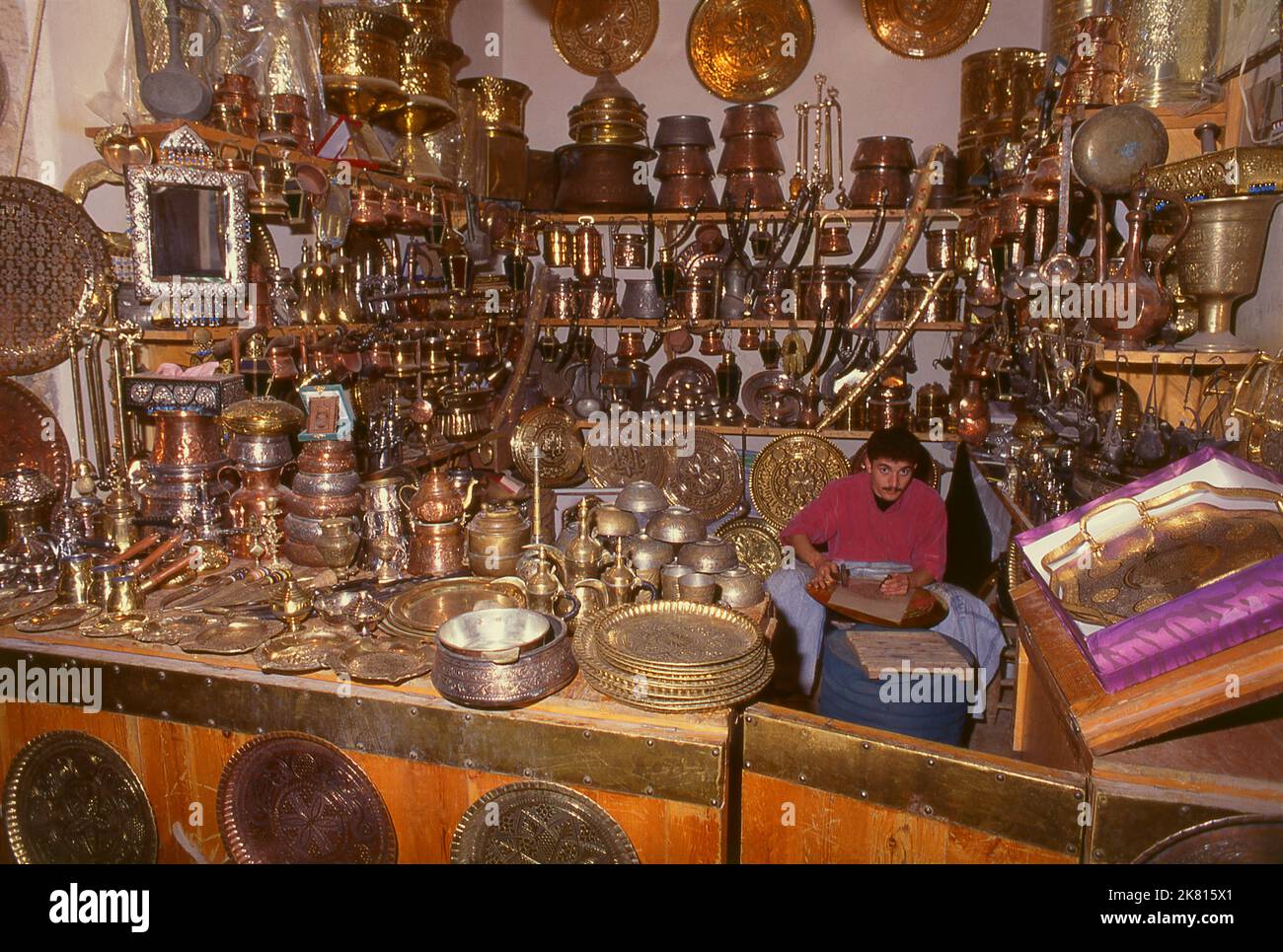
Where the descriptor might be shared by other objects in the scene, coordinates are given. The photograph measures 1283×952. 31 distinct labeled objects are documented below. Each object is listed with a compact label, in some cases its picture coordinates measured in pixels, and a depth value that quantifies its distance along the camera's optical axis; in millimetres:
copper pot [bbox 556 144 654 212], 5129
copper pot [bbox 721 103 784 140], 4934
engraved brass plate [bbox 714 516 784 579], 4762
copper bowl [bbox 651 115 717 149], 5008
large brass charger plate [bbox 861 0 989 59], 5043
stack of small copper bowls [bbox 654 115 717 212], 5012
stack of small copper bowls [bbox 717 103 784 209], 4941
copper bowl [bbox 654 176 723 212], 5051
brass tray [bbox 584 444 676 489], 5098
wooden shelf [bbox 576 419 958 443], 4867
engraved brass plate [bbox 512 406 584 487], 4840
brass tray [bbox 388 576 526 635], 2020
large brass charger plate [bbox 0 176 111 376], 2502
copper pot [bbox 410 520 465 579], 2412
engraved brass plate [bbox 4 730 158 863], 1940
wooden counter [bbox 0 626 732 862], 1597
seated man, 3381
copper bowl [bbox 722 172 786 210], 4984
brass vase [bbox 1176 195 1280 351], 2238
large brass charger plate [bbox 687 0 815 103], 5312
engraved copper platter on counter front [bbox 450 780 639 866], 1623
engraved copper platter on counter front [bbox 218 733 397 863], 1773
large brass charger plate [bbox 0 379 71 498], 2555
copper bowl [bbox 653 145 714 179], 5051
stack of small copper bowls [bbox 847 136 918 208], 4820
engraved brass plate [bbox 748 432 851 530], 4855
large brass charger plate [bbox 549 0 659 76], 5523
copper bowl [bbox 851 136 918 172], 4816
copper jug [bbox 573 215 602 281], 5285
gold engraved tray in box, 1479
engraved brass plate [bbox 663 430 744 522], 4970
